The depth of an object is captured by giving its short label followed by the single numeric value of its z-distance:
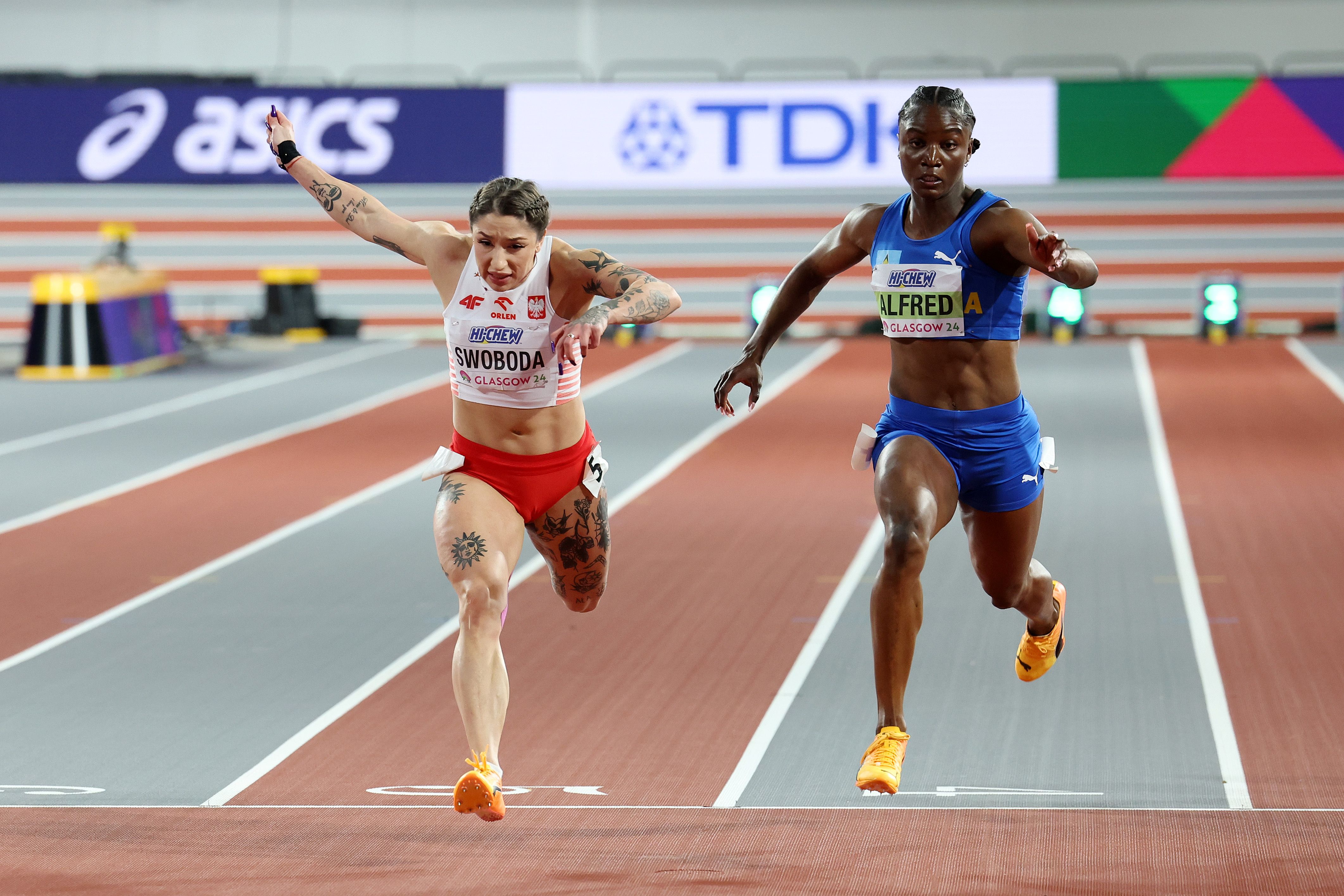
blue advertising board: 49.91
